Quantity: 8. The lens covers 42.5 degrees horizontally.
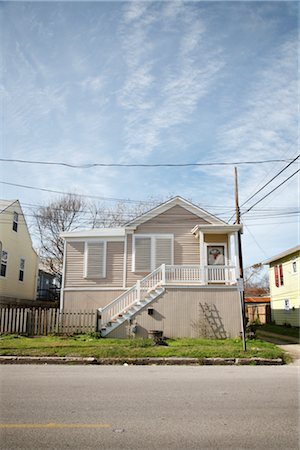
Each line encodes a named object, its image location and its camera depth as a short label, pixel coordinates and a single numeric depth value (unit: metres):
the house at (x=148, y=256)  18.80
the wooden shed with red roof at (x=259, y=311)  33.59
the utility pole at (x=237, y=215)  20.42
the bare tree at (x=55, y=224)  35.97
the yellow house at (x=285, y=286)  26.81
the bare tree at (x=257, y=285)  62.06
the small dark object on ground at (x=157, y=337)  15.02
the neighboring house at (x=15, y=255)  26.54
